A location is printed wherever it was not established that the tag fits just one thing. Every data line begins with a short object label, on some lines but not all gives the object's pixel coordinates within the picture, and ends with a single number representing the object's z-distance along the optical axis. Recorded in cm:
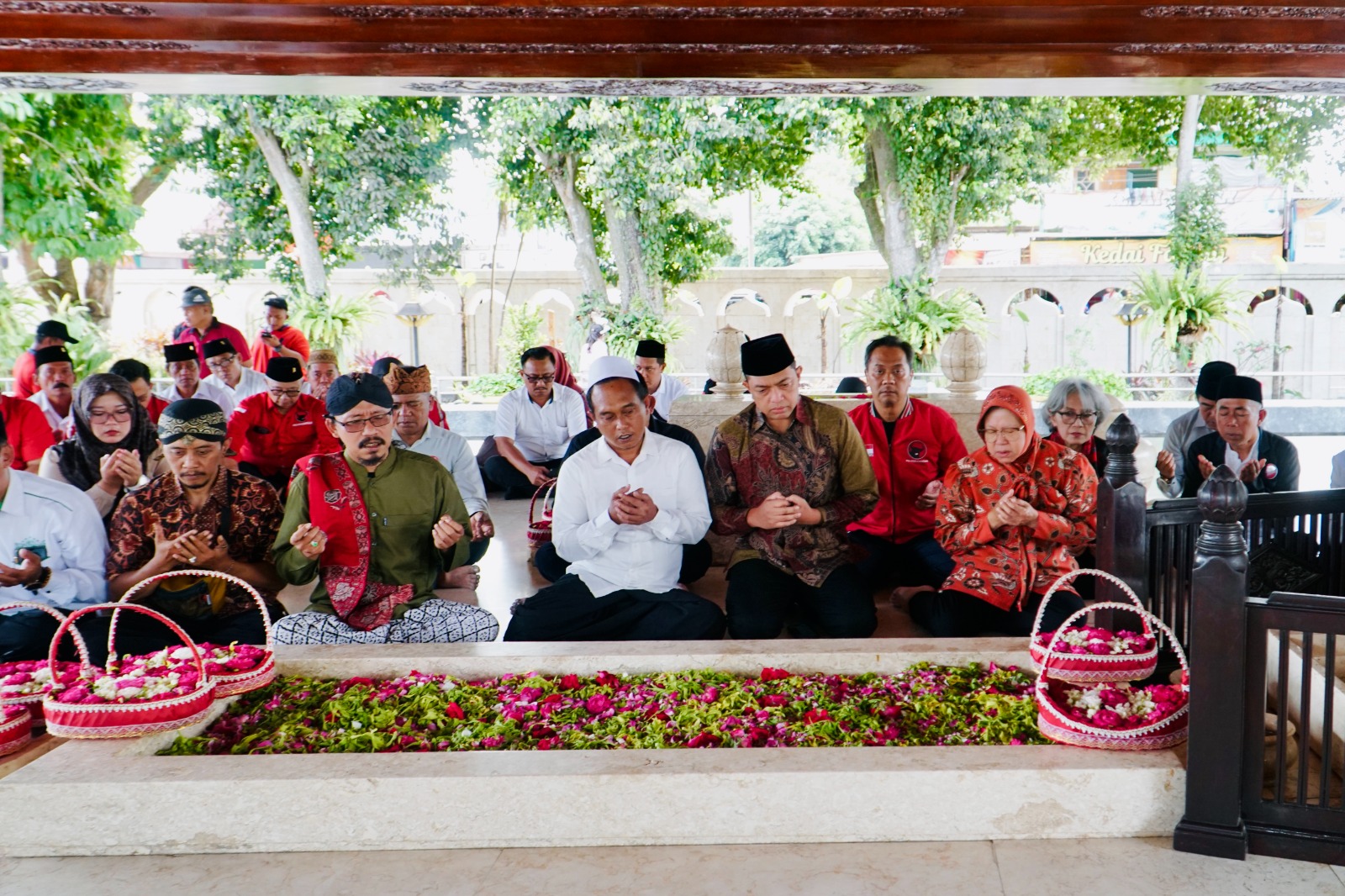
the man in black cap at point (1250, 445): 471
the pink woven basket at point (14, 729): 294
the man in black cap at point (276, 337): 855
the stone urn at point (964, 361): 609
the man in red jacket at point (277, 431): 610
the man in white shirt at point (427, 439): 505
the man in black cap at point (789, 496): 421
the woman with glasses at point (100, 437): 492
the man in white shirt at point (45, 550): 367
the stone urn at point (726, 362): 617
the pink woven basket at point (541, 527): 548
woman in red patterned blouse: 401
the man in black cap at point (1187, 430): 511
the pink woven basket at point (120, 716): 292
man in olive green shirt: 388
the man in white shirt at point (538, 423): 716
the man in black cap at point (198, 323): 774
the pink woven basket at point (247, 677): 321
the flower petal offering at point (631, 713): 303
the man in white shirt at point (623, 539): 410
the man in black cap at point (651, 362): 730
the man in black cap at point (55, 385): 606
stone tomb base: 270
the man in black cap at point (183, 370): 656
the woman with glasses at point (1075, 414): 481
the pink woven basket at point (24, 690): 307
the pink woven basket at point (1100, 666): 305
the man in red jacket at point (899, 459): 501
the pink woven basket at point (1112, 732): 278
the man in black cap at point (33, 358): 645
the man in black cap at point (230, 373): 693
